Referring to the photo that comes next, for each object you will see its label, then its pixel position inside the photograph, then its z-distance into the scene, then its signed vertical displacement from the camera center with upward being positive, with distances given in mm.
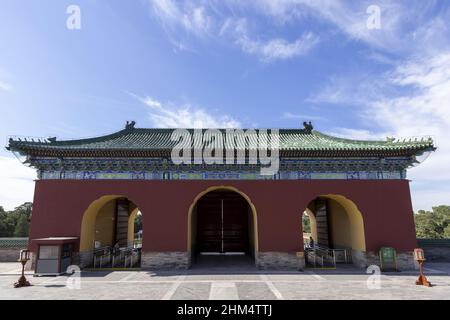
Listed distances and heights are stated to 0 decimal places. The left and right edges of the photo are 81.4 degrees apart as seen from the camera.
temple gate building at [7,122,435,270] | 12945 +1075
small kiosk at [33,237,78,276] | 11820 -1873
